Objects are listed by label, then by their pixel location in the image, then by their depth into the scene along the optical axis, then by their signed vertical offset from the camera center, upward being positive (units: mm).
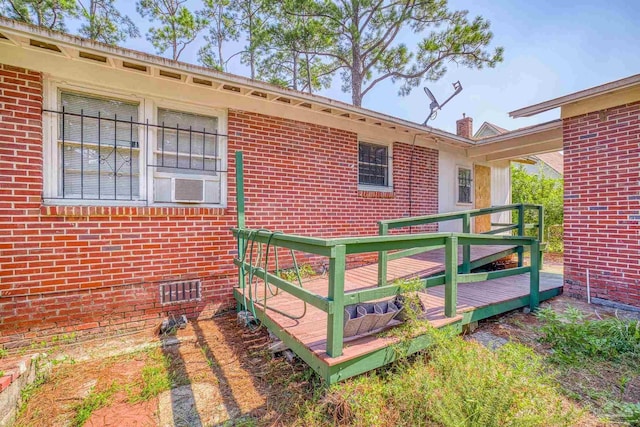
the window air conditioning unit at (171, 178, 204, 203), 3803 +299
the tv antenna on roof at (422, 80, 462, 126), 6633 +2490
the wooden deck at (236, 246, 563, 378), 2188 -1008
